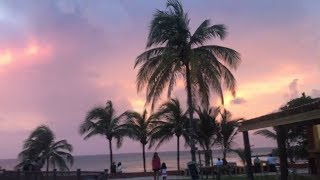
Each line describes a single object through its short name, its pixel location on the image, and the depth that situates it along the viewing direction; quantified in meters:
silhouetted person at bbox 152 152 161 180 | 17.15
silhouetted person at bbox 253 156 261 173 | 19.76
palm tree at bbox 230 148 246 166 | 17.23
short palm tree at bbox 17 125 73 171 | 26.41
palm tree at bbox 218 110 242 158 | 22.94
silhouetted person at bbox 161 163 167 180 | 18.38
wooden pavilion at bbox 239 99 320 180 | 8.27
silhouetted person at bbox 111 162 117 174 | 25.01
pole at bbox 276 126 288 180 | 10.20
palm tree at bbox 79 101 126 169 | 26.34
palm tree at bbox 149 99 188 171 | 23.89
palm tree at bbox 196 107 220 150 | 20.82
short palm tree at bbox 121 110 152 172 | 26.53
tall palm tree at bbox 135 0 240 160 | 15.51
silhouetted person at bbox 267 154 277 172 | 19.95
